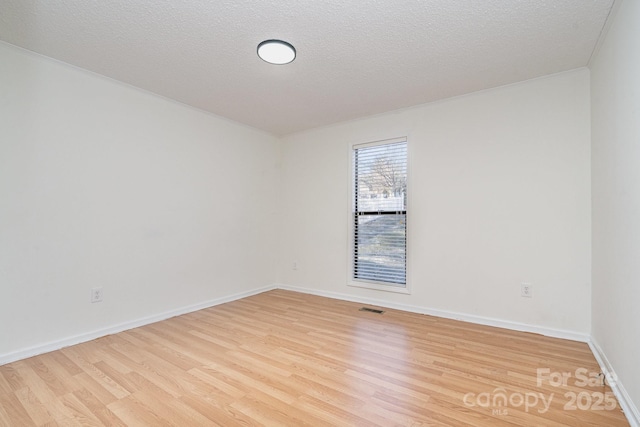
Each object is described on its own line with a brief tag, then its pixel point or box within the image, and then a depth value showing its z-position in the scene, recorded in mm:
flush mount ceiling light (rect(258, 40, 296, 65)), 2275
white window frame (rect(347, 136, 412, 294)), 3582
